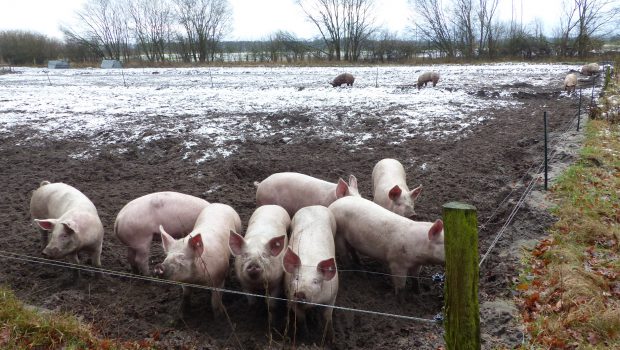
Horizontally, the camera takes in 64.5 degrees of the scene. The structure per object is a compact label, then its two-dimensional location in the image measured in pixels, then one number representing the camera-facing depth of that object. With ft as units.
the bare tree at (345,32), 171.94
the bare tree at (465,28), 164.86
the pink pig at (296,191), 20.29
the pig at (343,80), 71.77
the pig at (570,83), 58.10
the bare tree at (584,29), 135.74
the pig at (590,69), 79.65
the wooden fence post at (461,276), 9.52
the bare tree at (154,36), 190.49
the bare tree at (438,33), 167.43
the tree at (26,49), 176.86
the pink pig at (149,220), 17.30
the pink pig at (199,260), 14.03
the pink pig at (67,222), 16.20
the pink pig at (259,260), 13.70
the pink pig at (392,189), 19.38
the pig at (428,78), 67.67
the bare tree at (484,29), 162.93
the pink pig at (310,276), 12.94
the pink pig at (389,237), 15.48
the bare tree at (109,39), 192.13
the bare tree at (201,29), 181.47
